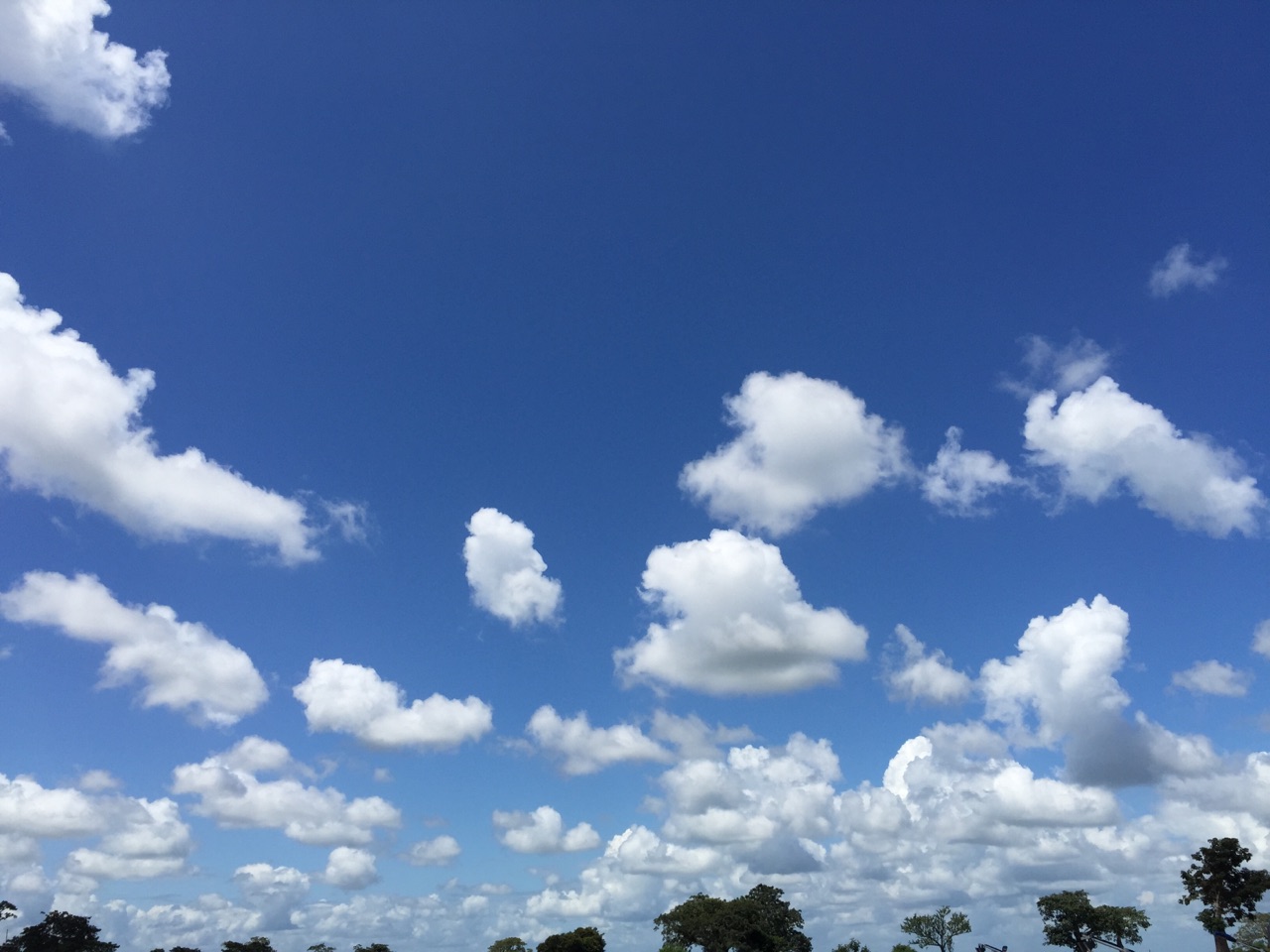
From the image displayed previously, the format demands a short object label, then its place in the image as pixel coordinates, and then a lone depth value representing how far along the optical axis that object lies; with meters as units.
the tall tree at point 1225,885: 95.75
